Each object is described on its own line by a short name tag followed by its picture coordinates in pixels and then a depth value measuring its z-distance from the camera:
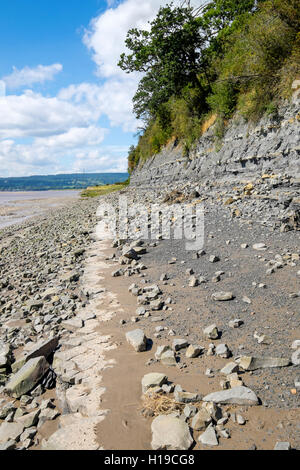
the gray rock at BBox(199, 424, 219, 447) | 2.95
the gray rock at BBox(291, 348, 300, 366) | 3.86
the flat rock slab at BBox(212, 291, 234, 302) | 5.91
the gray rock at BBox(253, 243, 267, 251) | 7.76
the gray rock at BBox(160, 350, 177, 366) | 4.34
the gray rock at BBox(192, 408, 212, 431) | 3.14
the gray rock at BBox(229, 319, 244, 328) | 4.98
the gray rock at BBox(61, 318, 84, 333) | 5.86
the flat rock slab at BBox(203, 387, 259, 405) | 3.39
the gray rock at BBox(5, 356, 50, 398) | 4.33
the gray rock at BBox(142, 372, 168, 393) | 3.85
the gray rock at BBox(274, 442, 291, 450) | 2.76
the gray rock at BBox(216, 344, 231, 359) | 4.31
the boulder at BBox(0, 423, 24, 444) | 3.50
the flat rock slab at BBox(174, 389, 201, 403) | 3.52
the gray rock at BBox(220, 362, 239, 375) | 3.94
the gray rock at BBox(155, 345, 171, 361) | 4.54
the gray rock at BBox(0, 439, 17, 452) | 3.32
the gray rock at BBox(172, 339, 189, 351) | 4.67
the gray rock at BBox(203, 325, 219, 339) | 4.77
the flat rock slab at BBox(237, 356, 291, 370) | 3.91
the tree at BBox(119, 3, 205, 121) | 19.28
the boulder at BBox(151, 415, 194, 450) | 2.97
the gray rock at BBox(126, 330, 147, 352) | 4.77
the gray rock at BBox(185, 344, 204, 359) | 4.42
